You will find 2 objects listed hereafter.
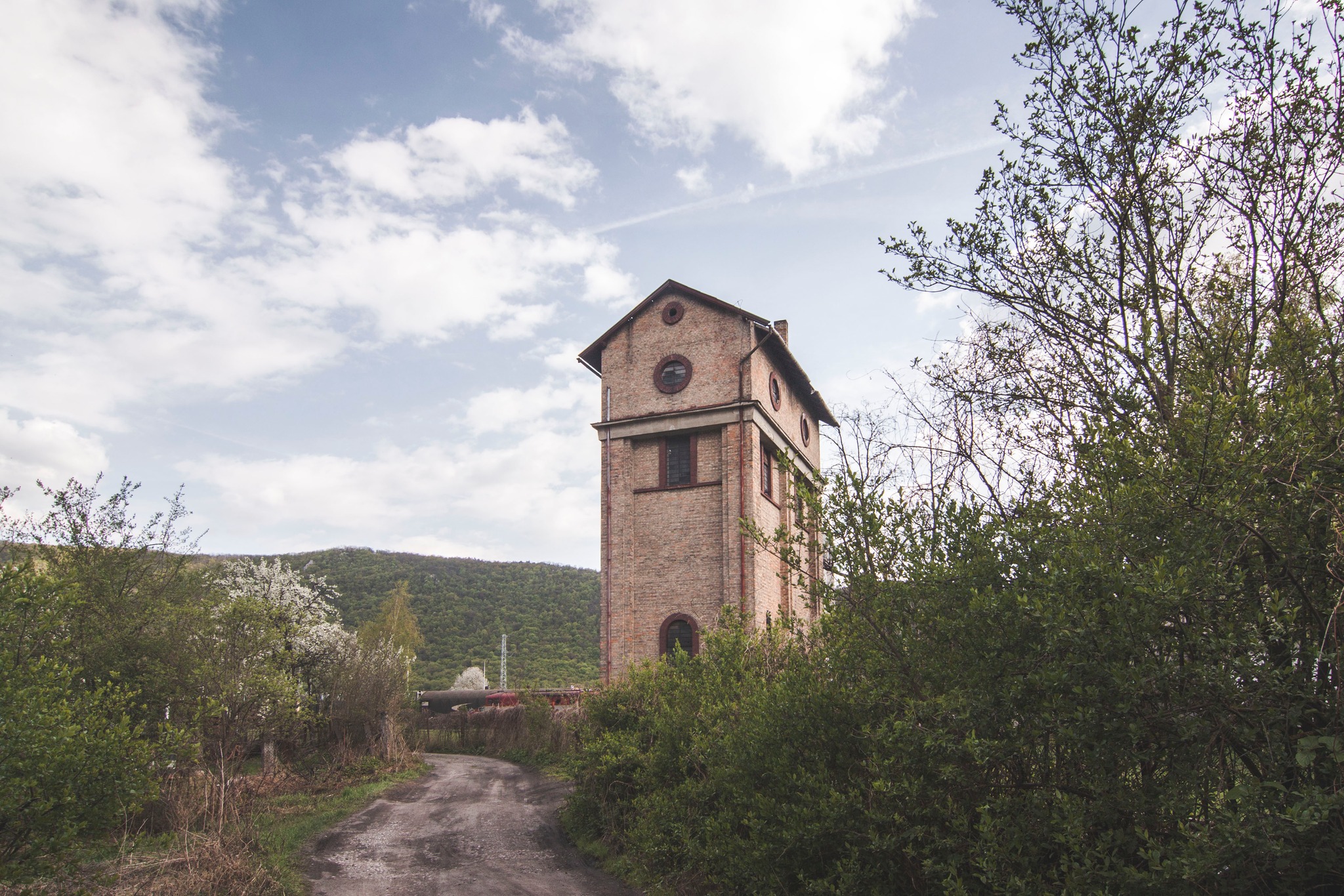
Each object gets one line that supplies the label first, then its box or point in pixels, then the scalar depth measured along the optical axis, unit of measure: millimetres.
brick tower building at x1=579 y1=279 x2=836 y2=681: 18844
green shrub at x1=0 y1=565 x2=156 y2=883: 5289
